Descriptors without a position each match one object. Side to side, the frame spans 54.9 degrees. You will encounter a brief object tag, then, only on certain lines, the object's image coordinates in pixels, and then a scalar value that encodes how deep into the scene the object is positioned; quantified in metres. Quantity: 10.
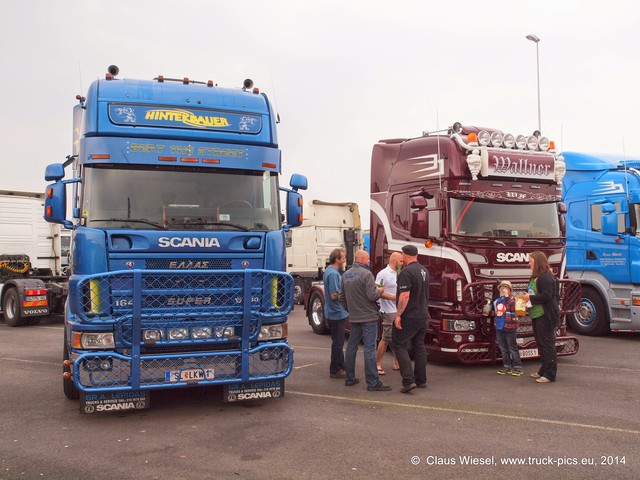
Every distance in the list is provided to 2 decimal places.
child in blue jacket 8.64
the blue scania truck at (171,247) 6.12
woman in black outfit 8.25
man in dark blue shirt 8.66
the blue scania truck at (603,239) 12.13
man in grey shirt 7.84
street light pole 21.27
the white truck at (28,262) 15.66
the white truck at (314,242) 21.30
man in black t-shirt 7.88
